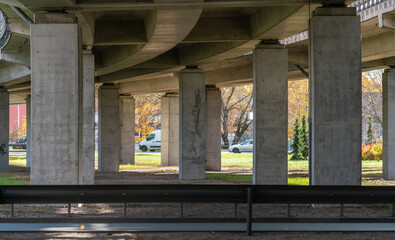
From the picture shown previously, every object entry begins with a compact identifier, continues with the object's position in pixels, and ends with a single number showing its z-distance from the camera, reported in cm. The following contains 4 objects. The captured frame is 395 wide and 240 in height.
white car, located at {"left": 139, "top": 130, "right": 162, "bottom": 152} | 7144
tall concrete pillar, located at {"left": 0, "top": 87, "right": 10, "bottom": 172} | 3891
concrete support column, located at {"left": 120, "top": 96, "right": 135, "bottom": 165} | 4634
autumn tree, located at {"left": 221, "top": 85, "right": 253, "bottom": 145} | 6431
